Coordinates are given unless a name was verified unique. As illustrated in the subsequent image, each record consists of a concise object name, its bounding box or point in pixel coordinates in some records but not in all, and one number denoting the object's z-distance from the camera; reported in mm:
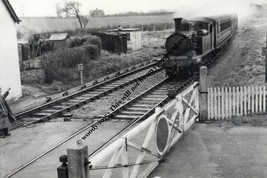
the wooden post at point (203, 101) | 10992
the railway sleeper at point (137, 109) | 12934
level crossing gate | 5977
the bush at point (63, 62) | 20484
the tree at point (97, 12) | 60000
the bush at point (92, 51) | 25741
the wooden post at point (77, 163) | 5043
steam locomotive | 18453
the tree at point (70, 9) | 41562
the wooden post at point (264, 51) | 14124
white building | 16375
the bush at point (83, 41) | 27984
